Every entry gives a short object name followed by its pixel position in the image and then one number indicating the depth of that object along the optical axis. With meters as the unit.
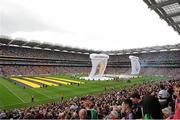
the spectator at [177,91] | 3.38
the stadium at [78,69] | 3.80
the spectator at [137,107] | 3.38
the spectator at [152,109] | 2.83
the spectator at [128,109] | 3.28
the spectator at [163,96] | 4.88
